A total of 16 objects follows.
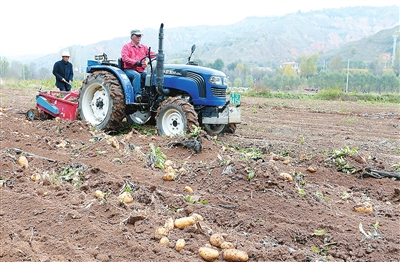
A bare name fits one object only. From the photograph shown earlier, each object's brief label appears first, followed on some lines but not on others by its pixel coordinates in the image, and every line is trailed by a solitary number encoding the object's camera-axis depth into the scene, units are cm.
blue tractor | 789
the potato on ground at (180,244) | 307
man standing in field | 1044
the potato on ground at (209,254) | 296
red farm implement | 914
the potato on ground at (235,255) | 294
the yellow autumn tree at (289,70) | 8752
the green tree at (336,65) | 9231
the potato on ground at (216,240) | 314
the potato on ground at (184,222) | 338
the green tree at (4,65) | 3884
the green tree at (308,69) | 8340
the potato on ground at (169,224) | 334
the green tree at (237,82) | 5428
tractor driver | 834
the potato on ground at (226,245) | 309
